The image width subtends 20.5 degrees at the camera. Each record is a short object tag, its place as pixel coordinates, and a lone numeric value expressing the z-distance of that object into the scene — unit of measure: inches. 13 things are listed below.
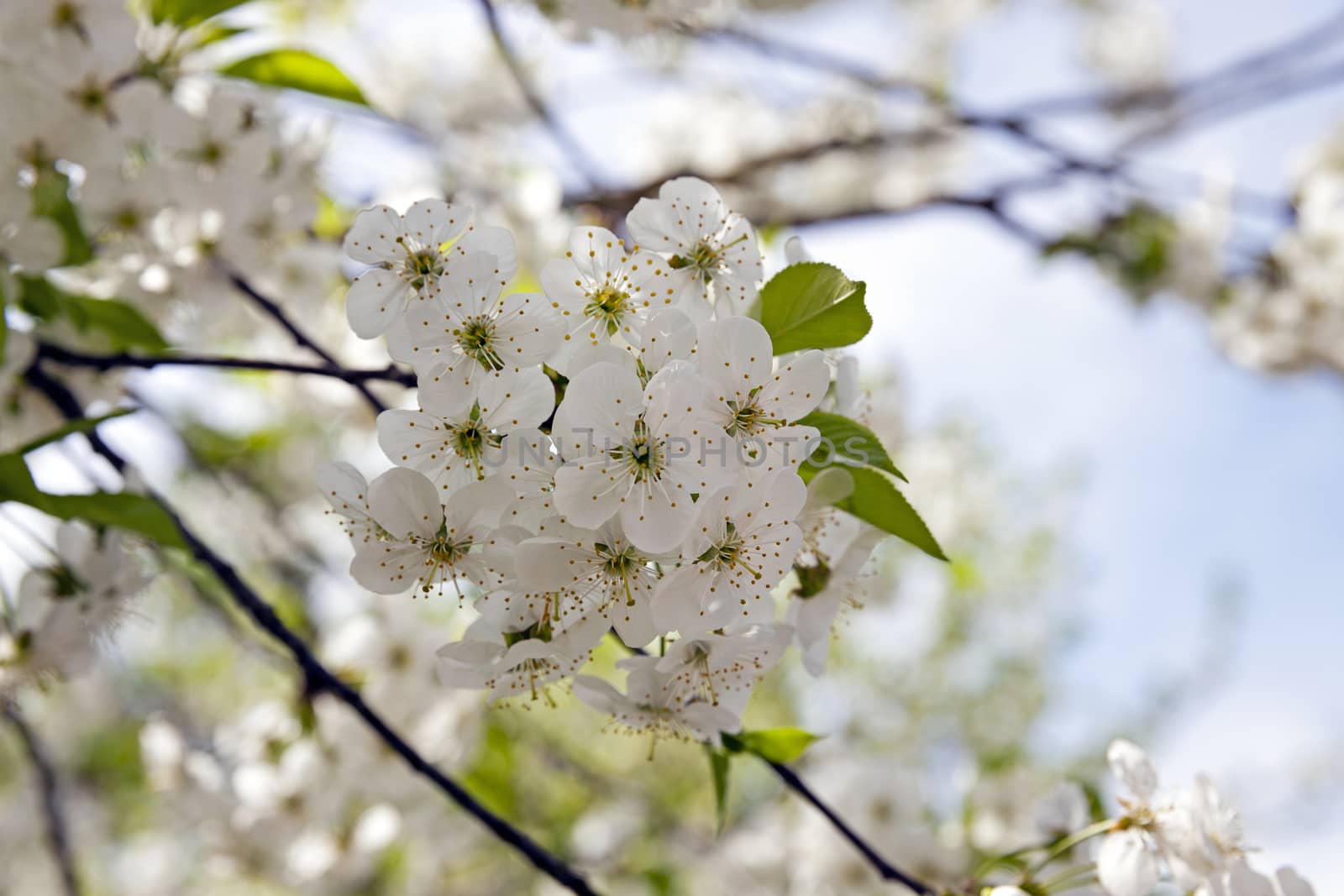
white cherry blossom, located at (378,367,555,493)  22.6
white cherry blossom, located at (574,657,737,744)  23.5
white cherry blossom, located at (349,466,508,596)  22.8
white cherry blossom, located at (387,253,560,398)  22.8
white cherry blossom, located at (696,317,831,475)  22.6
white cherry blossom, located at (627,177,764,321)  23.4
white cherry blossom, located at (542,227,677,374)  22.9
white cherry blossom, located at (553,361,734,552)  22.4
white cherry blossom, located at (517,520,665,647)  22.6
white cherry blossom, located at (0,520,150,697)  26.3
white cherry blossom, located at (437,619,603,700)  23.0
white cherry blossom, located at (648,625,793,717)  23.2
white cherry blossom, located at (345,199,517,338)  23.2
